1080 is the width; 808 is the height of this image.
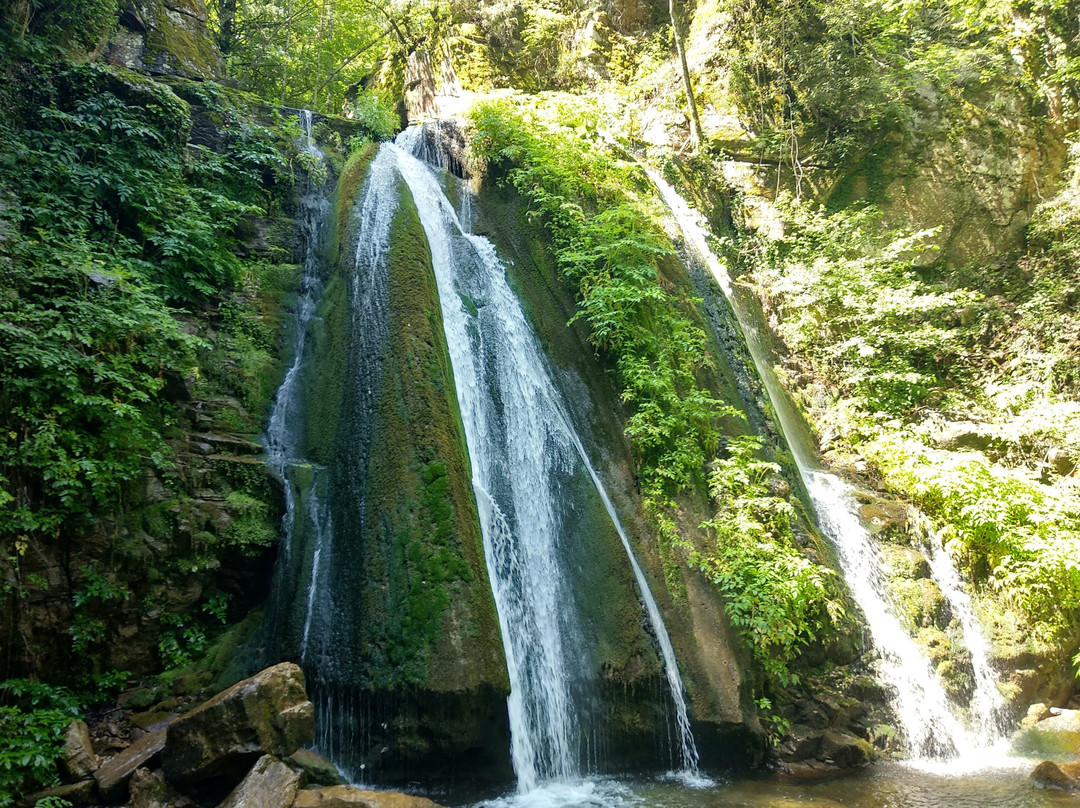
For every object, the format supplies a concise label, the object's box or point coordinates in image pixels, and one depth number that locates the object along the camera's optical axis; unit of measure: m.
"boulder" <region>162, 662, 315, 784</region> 4.47
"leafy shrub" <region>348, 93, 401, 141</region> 13.03
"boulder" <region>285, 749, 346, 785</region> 4.68
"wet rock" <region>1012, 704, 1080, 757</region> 6.86
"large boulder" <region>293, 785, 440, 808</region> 4.16
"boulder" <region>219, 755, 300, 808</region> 4.23
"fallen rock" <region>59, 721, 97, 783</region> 4.46
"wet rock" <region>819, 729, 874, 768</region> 6.19
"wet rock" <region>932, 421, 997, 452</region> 10.27
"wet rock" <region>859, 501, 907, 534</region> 8.99
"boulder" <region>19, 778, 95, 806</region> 4.21
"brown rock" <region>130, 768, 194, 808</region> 4.30
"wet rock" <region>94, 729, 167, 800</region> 4.39
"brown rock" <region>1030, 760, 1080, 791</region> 5.82
